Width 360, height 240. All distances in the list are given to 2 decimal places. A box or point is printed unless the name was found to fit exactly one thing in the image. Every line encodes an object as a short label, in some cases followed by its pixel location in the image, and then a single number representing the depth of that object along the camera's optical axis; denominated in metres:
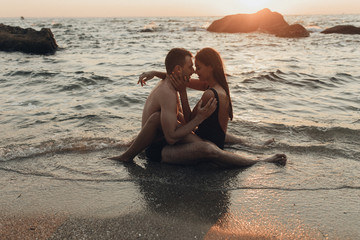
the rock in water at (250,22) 33.56
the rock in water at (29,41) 18.05
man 4.21
